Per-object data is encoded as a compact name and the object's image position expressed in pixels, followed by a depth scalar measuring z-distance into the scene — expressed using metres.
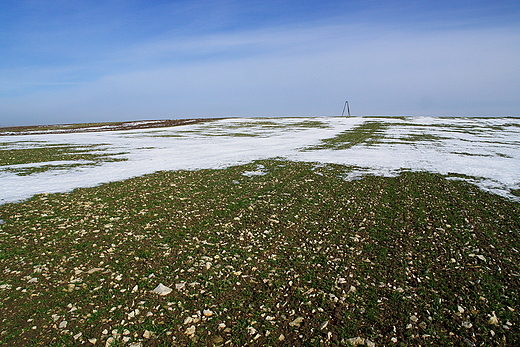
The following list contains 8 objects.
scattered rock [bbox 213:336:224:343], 5.94
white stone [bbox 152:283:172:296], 7.46
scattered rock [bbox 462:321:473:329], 6.23
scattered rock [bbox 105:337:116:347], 5.83
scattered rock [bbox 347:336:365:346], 5.85
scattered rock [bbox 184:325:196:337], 6.10
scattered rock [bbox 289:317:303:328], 6.36
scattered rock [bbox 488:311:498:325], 6.34
